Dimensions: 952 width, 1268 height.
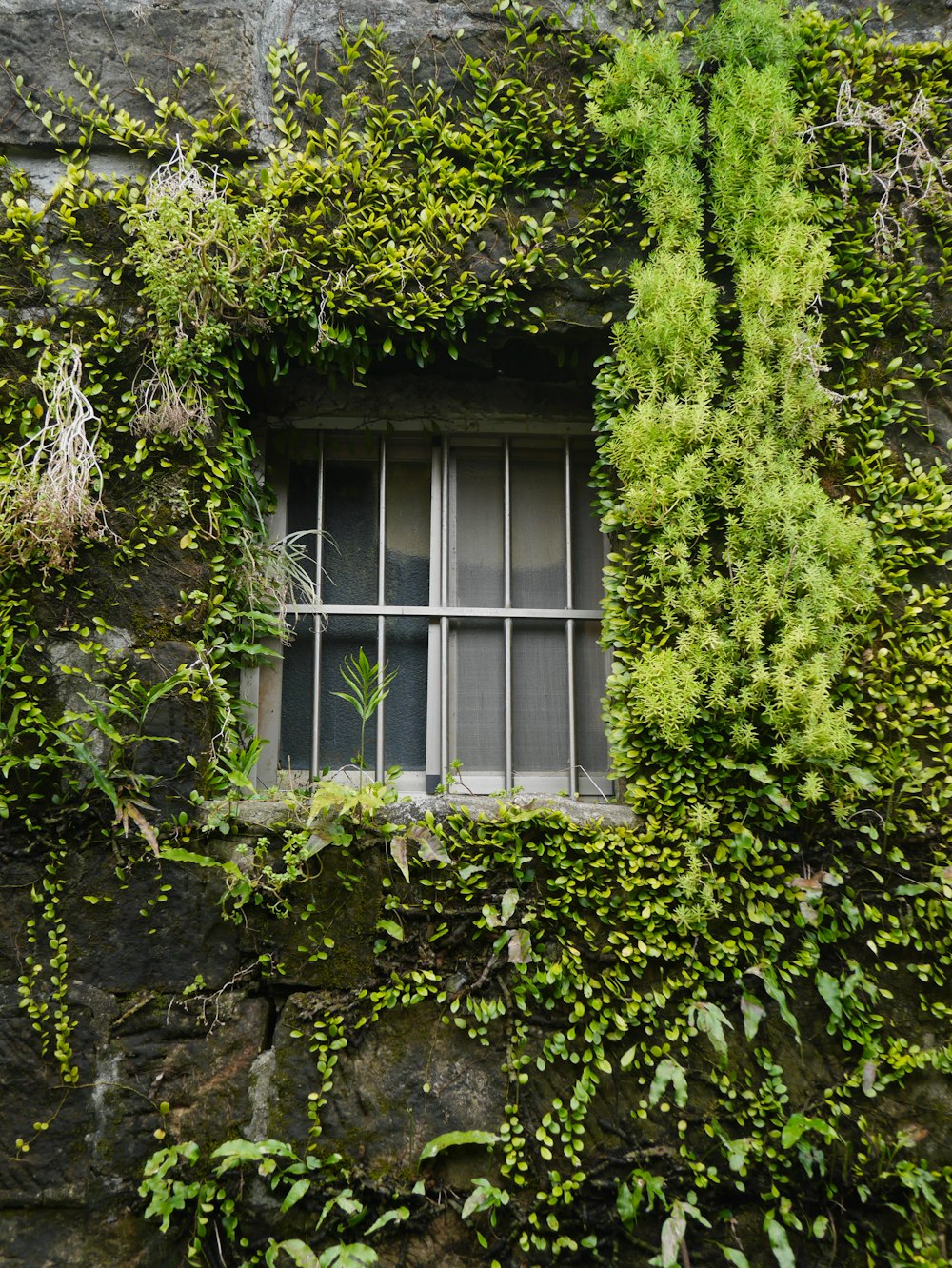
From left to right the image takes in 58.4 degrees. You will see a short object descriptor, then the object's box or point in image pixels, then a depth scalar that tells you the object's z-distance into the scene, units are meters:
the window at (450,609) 2.93
